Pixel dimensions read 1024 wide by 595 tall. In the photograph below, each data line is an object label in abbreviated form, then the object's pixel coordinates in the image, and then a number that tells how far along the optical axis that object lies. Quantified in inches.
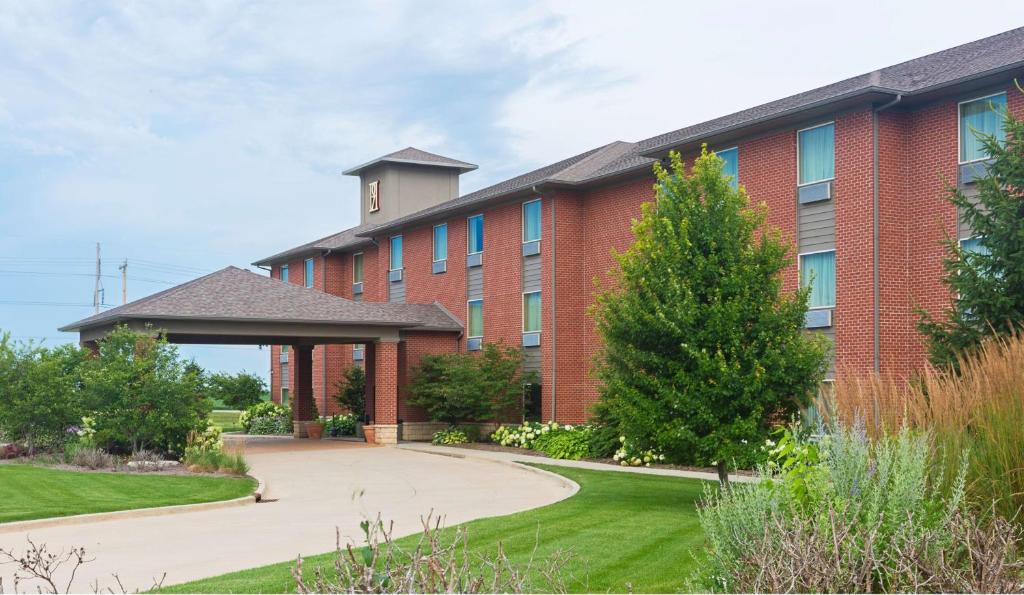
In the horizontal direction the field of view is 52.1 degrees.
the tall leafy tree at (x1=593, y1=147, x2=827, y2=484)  611.8
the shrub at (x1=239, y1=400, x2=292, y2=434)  1824.6
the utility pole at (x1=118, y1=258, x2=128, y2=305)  2763.3
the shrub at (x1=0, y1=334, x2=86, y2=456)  1015.6
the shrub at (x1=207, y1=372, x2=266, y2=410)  2223.2
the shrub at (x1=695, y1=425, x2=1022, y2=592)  238.7
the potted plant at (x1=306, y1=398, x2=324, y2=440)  1585.9
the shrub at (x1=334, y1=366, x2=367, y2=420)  1610.5
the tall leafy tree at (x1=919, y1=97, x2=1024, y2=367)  568.7
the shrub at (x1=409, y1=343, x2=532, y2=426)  1283.2
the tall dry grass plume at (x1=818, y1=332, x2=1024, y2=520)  294.7
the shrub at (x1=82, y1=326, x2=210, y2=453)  967.0
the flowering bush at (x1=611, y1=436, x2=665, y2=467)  934.2
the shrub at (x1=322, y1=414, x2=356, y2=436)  1614.2
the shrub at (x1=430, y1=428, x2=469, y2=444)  1318.9
